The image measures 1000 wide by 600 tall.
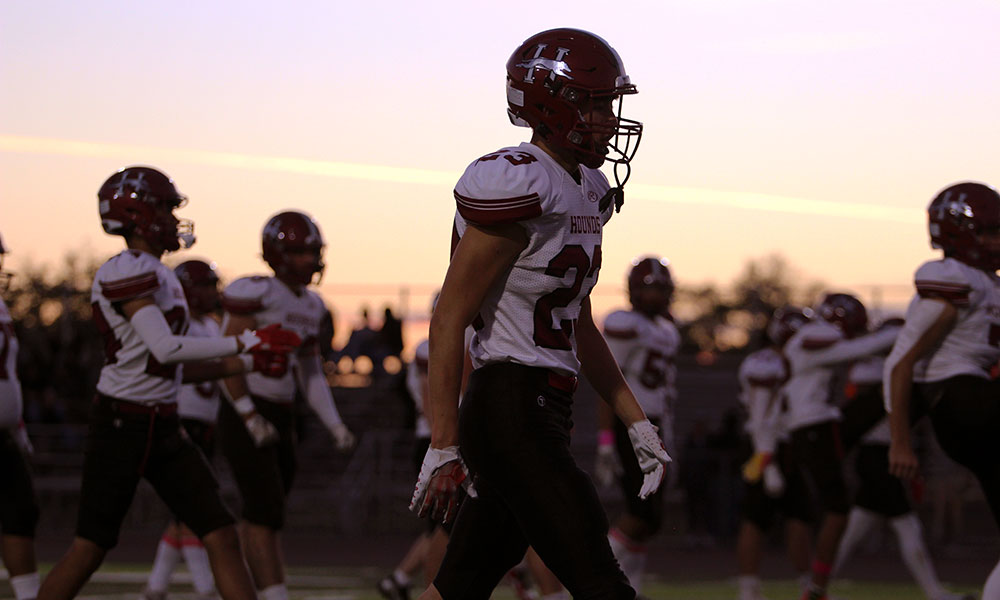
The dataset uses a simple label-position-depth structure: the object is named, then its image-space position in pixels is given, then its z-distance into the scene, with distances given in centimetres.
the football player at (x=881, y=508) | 1844
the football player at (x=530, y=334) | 767
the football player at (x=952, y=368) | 1223
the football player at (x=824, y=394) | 1855
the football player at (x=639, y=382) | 1650
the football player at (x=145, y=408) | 1152
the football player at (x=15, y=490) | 1279
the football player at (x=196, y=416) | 1636
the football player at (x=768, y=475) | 1912
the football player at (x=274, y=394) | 1407
